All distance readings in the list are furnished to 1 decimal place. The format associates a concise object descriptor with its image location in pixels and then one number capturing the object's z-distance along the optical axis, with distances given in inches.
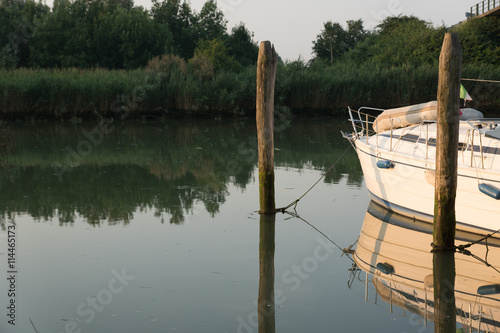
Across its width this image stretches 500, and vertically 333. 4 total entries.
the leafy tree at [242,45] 2172.7
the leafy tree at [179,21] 2164.1
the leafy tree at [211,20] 2225.6
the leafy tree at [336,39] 2536.9
